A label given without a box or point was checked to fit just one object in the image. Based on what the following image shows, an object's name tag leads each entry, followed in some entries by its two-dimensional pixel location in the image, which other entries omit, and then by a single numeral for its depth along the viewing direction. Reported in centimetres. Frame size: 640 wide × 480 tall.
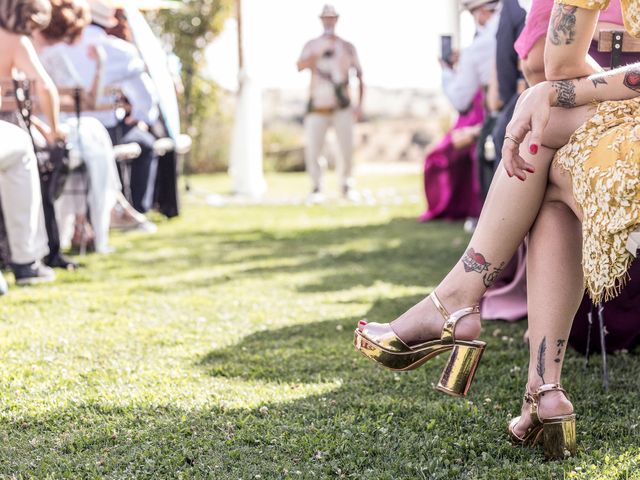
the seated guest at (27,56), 432
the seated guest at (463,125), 550
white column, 1116
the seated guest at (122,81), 630
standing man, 931
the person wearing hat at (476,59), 541
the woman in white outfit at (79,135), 539
